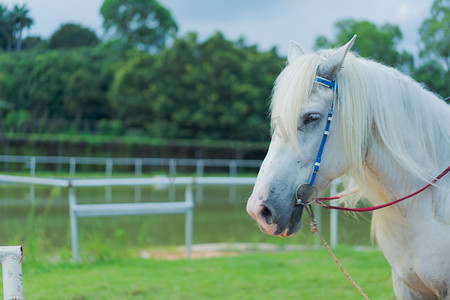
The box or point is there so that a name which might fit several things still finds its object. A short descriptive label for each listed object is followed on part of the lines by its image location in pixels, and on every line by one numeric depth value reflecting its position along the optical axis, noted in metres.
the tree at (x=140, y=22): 22.54
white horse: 5.08
